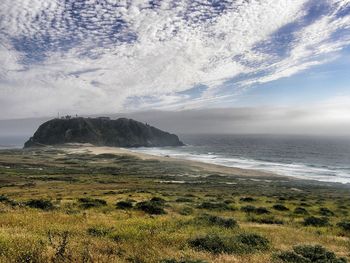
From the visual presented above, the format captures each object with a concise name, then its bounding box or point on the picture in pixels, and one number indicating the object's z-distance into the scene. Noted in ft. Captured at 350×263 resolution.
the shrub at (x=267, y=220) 75.61
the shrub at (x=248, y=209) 100.09
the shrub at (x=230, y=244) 37.06
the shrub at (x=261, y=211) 99.08
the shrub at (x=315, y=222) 76.15
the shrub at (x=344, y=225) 69.97
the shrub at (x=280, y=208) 113.95
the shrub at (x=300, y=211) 107.67
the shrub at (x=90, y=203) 90.86
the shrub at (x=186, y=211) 83.70
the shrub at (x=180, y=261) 28.57
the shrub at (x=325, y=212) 111.92
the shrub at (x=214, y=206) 102.37
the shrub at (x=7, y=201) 84.48
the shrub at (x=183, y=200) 121.88
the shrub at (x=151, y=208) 79.66
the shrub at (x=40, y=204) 78.91
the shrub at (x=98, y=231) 41.94
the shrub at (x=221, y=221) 58.12
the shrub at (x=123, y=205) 91.39
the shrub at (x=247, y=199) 142.60
